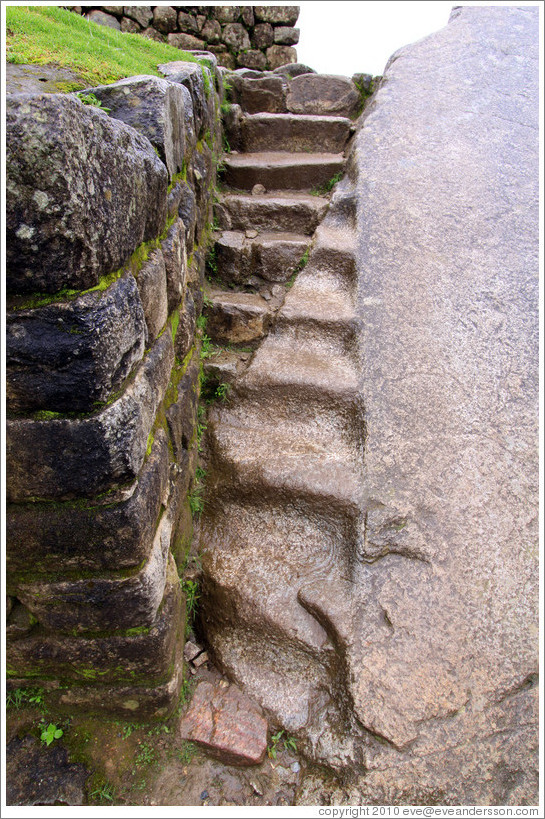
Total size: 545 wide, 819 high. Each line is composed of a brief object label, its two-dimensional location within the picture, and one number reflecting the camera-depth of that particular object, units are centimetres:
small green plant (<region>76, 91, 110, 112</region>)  127
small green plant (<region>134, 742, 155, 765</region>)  155
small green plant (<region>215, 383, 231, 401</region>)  237
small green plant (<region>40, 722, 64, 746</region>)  150
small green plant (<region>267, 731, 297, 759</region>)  163
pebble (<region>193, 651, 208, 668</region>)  181
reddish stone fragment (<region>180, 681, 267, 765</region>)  159
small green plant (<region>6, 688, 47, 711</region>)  152
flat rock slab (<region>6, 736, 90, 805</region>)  143
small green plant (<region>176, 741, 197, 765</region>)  158
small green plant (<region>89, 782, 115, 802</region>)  146
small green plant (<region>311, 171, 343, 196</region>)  338
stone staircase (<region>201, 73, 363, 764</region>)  174
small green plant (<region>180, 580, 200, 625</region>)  190
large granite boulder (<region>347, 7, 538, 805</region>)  158
